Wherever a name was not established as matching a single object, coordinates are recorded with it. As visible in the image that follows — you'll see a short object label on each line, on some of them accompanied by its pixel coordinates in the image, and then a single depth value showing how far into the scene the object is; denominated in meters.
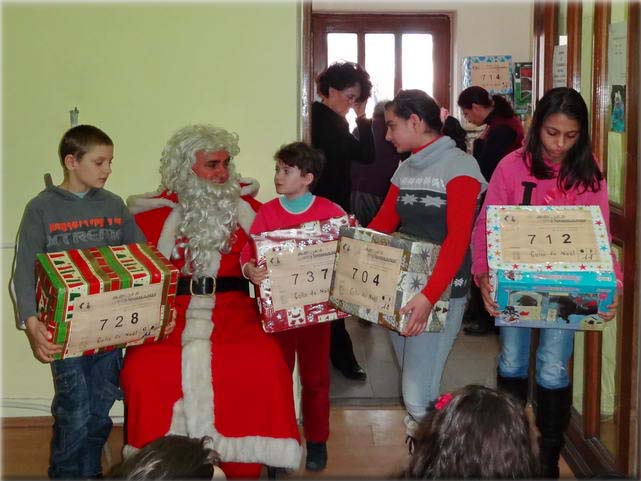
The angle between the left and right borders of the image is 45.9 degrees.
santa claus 2.49
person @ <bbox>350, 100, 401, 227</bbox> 5.07
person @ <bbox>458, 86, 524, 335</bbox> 4.77
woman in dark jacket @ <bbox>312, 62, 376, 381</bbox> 3.70
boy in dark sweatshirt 2.55
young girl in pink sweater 2.37
